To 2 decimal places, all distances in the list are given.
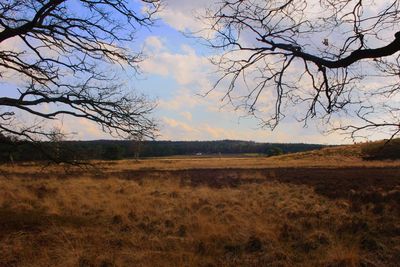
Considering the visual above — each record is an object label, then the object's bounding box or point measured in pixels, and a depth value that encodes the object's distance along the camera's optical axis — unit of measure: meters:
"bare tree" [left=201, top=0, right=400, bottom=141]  5.30
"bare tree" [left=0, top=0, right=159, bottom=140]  9.23
